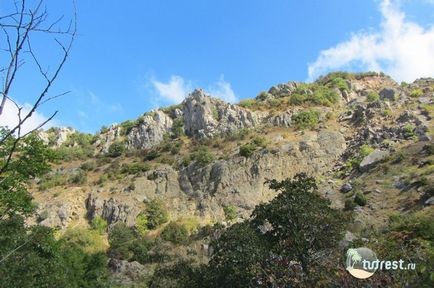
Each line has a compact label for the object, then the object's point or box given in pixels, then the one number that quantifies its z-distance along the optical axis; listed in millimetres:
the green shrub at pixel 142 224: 42125
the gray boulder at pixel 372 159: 43781
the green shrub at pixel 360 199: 36375
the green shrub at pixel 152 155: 55938
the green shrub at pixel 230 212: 42672
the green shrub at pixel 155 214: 42906
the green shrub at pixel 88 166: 56288
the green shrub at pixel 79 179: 51750
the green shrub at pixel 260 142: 50906
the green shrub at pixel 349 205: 35812
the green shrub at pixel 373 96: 62688
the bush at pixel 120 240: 36719
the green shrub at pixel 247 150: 48938
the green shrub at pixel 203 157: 49562
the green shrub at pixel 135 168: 51469
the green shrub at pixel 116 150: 61219
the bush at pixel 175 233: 39031
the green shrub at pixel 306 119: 54875
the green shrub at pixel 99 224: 42962
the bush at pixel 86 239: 39125
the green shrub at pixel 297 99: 61984
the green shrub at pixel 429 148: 40656
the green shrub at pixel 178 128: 62156
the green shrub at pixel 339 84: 68475
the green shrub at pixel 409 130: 47188
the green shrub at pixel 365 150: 46469
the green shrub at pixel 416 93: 58675
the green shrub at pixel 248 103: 64562
